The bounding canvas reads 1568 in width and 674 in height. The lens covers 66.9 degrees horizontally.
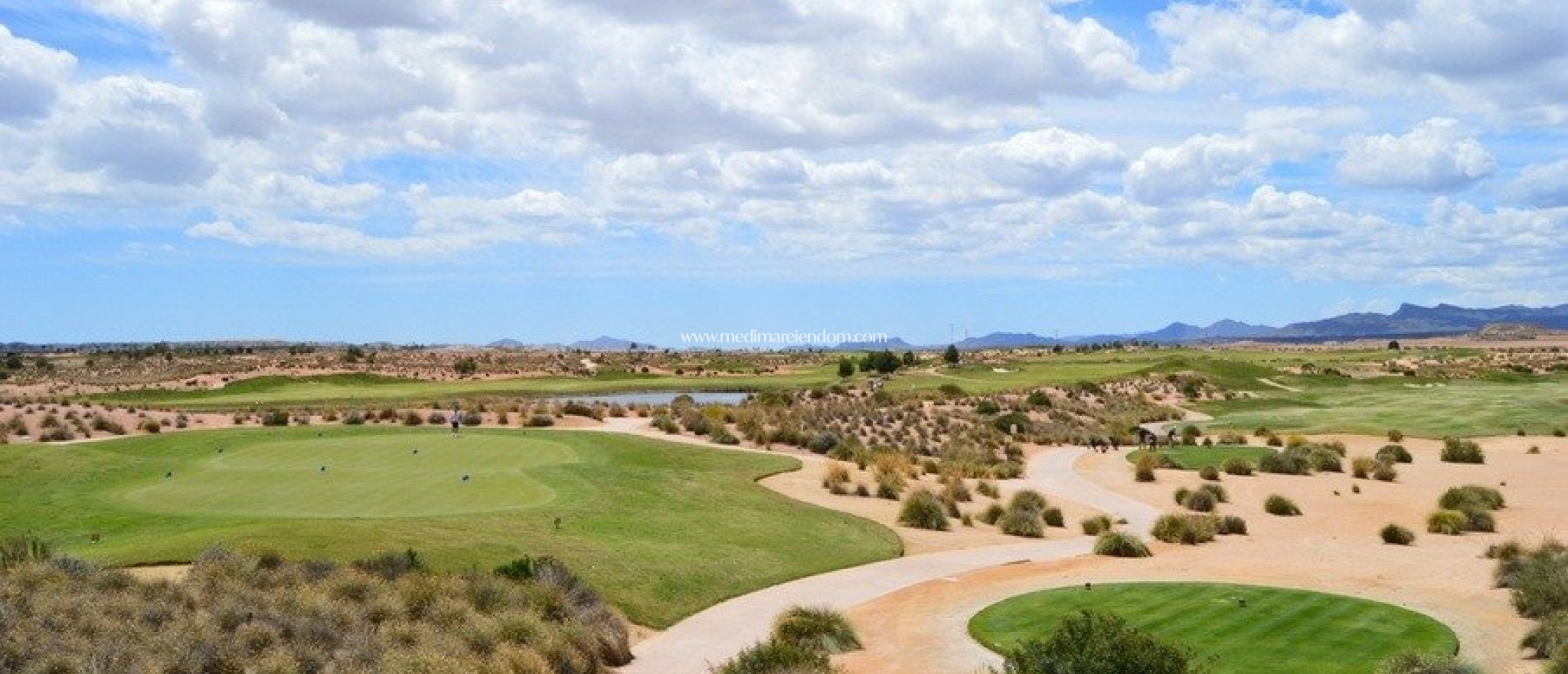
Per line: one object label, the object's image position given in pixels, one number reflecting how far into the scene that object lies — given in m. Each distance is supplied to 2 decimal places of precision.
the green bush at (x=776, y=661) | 15.66
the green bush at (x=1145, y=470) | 44.53
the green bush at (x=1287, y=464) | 47.16
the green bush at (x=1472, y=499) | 35.62
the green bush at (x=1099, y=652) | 13.41
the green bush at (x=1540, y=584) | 20.02
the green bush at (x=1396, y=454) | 48.88
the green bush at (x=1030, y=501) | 34.88
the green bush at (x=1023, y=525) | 32.34
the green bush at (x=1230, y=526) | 33.19
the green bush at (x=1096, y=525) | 32.50
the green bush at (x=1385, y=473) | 44.38
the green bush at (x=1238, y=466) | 46.53
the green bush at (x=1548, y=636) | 17.39
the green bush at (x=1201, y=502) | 37.78
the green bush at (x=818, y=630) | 18.44
